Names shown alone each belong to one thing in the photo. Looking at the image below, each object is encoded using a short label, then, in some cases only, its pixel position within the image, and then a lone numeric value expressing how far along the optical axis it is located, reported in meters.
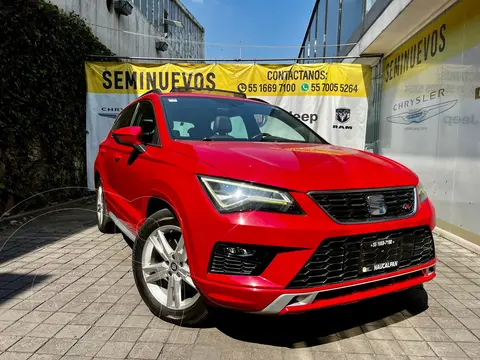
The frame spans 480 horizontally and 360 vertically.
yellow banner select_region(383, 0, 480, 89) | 5.06
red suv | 2.09
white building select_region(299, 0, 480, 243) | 5.05
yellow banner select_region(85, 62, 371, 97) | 8.81
